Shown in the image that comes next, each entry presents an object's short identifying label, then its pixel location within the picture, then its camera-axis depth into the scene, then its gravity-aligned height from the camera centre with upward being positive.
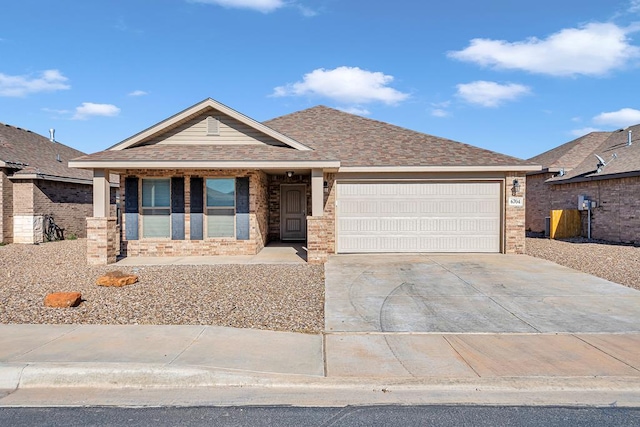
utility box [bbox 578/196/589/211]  19.23 +0.25
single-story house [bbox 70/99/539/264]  13.58 +0.33
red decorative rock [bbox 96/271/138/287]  9.06 -1.53
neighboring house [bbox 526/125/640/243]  17.41 +1.18
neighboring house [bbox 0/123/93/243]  17.83 +0.79
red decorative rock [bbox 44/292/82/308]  7.41 -1.60
